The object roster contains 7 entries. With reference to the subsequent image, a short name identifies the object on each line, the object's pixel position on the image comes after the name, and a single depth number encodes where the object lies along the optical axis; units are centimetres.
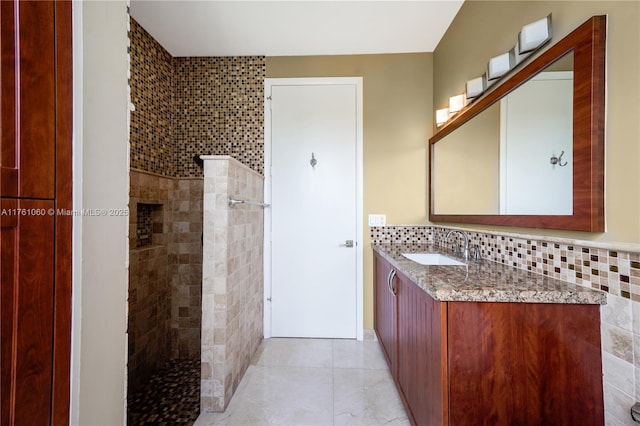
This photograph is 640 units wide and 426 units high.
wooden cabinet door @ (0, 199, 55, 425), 55
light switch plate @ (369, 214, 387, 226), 243
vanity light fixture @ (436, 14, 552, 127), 115
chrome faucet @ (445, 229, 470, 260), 169
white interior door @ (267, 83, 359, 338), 244
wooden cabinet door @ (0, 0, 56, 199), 55
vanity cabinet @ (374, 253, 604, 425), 92
